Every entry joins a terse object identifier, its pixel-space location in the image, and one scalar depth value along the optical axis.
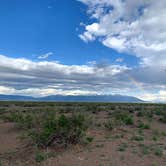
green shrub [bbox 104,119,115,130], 11.33
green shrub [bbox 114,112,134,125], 13.46
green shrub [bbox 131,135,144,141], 9.28
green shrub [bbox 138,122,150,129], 12.41
